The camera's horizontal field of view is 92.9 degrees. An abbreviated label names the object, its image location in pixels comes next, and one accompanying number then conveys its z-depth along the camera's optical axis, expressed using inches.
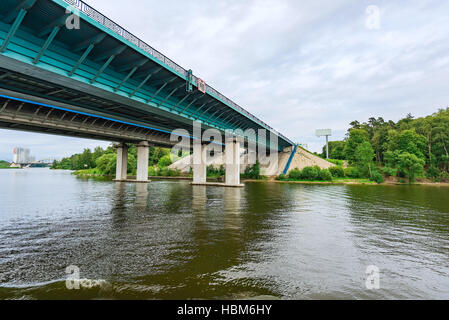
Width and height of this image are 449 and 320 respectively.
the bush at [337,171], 2965.1
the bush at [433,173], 2864.2
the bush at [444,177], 2863.7
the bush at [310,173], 2835.9
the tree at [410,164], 2618.1
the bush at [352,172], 2920.8
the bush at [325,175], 2741.1
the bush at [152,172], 3834.6
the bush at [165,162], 4324.3
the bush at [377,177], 2635.3
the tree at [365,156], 2821.1
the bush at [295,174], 2972.4
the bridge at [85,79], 579.8
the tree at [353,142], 3789.4
